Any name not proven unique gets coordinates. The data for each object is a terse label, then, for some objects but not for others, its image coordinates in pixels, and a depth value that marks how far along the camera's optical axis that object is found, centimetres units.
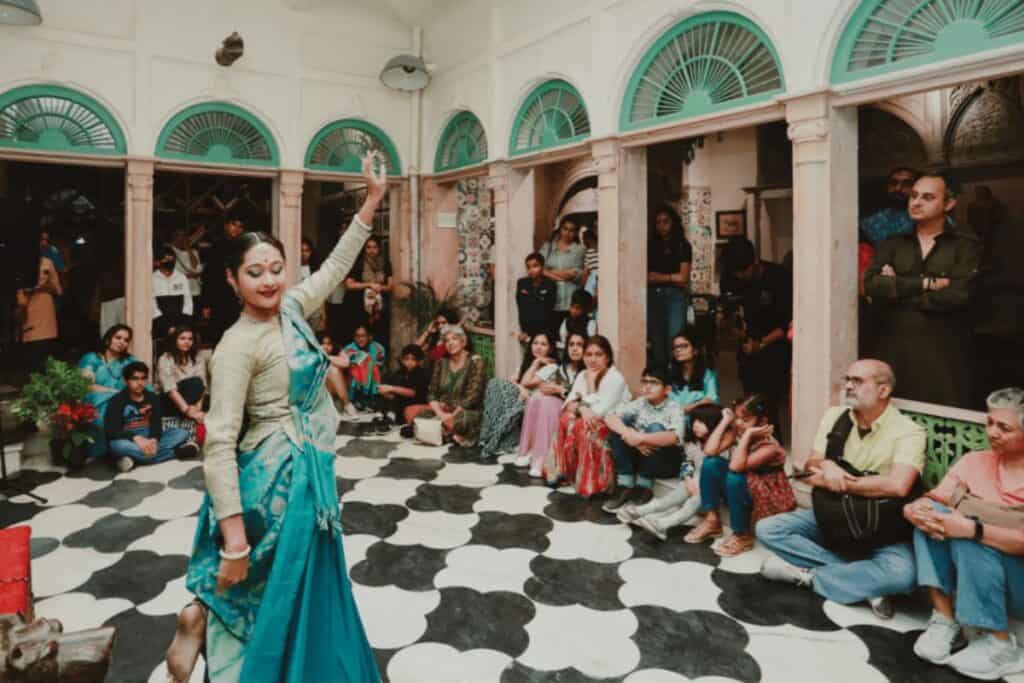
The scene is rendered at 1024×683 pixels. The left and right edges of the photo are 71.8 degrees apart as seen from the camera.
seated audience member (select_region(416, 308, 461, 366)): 738
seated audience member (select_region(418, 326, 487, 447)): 633
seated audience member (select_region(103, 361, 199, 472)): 575
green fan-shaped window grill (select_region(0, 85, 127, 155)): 633
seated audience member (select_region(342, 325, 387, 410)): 752
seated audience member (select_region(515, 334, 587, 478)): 548
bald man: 319
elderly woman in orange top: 278
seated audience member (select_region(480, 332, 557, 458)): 600
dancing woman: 187
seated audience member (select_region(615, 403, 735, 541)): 413
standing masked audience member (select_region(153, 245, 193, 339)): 727
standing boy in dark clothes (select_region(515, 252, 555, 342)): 643
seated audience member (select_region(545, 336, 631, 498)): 486
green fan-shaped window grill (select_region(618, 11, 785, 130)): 452
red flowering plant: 551
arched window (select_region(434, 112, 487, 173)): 739
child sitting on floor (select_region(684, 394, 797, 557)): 384
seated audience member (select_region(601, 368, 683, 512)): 458
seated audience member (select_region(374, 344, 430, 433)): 703
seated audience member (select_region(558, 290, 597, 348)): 615
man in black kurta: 366
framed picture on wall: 825
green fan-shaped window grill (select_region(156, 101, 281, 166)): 711
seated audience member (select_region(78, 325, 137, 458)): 582
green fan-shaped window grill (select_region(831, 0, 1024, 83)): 343
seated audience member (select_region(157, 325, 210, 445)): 643
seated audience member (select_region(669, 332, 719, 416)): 477
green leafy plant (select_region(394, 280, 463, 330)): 802
